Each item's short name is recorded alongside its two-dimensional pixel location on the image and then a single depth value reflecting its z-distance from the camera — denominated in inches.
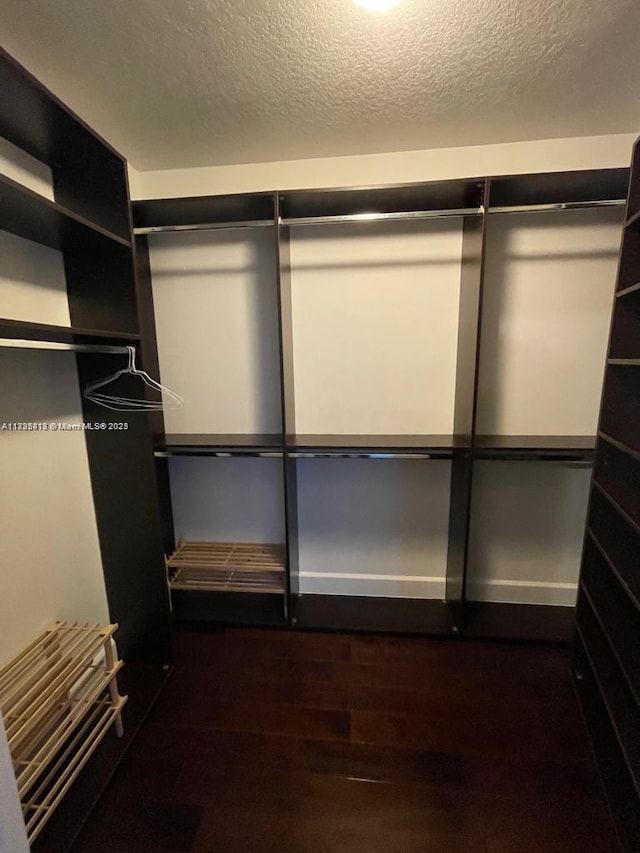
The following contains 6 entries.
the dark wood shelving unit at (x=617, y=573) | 49.9
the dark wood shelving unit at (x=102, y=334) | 48.1
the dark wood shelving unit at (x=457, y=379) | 65.0
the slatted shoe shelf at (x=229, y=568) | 83.2
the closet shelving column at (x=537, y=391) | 71.1
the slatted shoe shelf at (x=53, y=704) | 47.6
